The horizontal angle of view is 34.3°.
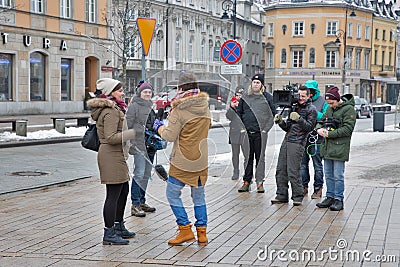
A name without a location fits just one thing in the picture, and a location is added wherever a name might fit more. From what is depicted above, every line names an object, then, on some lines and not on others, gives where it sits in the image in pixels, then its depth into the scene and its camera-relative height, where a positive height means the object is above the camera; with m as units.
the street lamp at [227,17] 30.06 +3.05
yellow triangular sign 12.62 +0.97
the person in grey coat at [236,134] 8.87 -0.78
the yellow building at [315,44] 74.62 +4.46
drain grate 12.70 -1.84
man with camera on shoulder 9.23 -0.89
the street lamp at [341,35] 60.12 +5.16
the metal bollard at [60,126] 22.88 -1.62
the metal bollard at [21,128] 20.86 -1.56
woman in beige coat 6.87 -0.69
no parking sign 18.01 +0.85
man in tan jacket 6.71 -0.73
